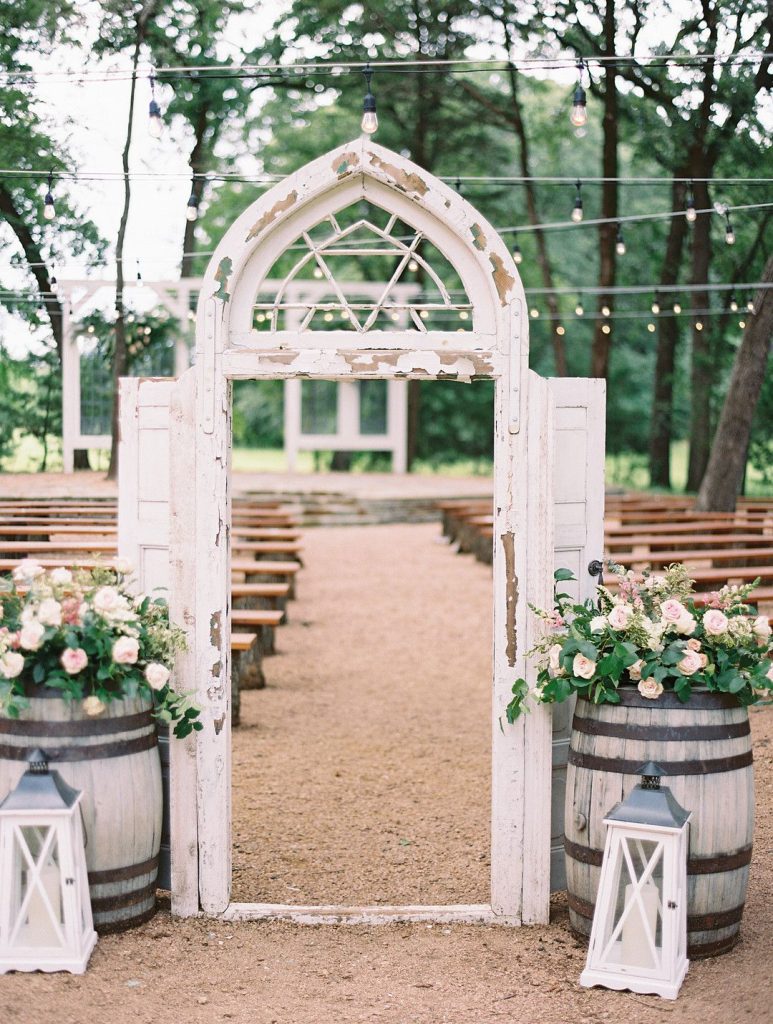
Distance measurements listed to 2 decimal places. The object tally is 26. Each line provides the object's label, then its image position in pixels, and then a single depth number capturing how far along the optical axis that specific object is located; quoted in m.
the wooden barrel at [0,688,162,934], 3.98
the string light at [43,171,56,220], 7.72
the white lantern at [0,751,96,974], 3.79
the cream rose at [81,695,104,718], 3.97
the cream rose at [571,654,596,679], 4.01
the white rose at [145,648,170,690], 4.04
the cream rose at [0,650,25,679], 3.86
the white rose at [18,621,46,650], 3.87
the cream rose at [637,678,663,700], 3.95
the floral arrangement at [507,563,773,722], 3.99
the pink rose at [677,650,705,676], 3.92
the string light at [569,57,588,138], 6.95
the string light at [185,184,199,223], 9.23
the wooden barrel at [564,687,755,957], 3.93
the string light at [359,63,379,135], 5.42
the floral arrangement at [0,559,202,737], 3.92
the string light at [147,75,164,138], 6.77
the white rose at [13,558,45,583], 4.15
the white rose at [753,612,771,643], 4.12
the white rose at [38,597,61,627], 3.96
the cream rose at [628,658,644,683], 4.00
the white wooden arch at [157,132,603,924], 4.35
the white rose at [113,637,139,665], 3.95
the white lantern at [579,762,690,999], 3.74
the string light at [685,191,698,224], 10.39
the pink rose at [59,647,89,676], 3.88
